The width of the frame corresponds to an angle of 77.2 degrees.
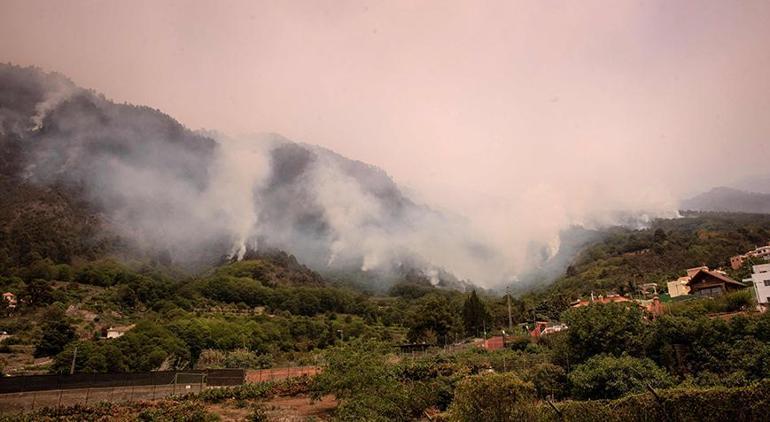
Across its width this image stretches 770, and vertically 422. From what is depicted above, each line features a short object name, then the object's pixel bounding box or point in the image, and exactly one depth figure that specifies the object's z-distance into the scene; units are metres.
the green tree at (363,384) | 19.38
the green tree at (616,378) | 20.06
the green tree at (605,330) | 24.91
